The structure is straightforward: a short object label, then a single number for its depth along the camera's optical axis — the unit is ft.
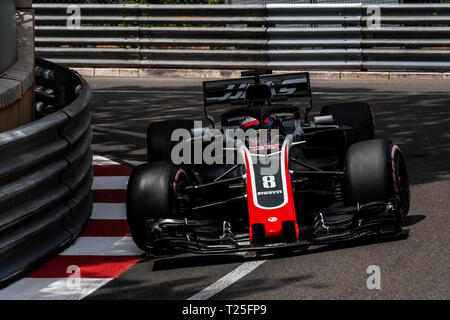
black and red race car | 38.02
